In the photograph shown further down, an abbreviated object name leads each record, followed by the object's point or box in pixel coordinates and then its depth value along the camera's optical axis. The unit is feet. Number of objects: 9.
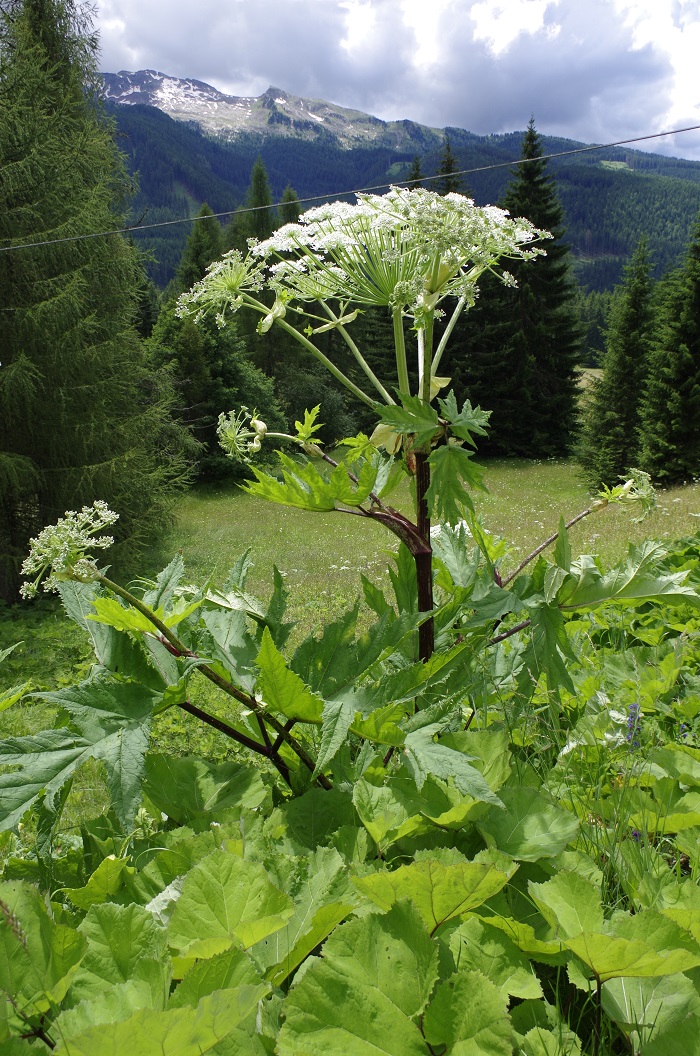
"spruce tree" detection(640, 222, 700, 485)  73.61
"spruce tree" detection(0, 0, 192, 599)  38.78
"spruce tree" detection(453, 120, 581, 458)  97.60
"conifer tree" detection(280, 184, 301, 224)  146.00
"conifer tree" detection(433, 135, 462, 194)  94.22
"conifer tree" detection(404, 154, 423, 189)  94.38
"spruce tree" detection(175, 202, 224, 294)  127.34
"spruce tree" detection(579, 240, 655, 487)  85.05
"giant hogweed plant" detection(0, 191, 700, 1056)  2.38
